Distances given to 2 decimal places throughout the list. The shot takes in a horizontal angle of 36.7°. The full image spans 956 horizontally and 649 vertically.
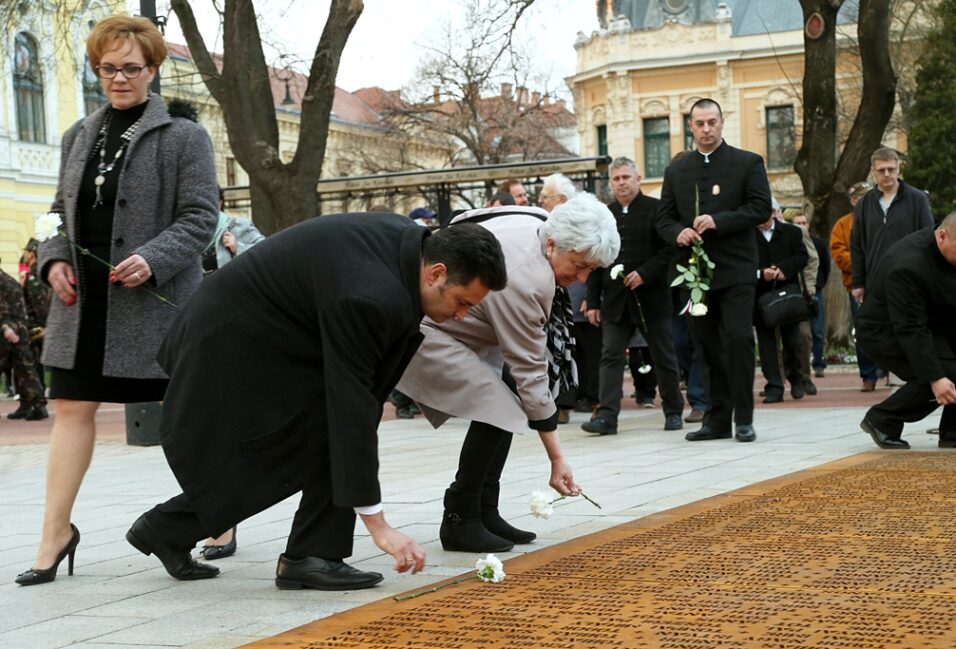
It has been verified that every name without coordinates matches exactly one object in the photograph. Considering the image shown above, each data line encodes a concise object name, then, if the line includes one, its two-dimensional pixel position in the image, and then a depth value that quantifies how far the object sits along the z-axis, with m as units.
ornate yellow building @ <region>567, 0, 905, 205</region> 55.44
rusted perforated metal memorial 3.82
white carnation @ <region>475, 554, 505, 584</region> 4.63
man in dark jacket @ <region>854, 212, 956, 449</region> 7.98
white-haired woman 5.13
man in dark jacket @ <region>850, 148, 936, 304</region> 10.89
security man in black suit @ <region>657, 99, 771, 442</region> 9.11
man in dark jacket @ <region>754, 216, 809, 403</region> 12.75
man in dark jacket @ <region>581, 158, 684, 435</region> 10.33
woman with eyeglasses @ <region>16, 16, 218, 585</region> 5.06
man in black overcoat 4.31
